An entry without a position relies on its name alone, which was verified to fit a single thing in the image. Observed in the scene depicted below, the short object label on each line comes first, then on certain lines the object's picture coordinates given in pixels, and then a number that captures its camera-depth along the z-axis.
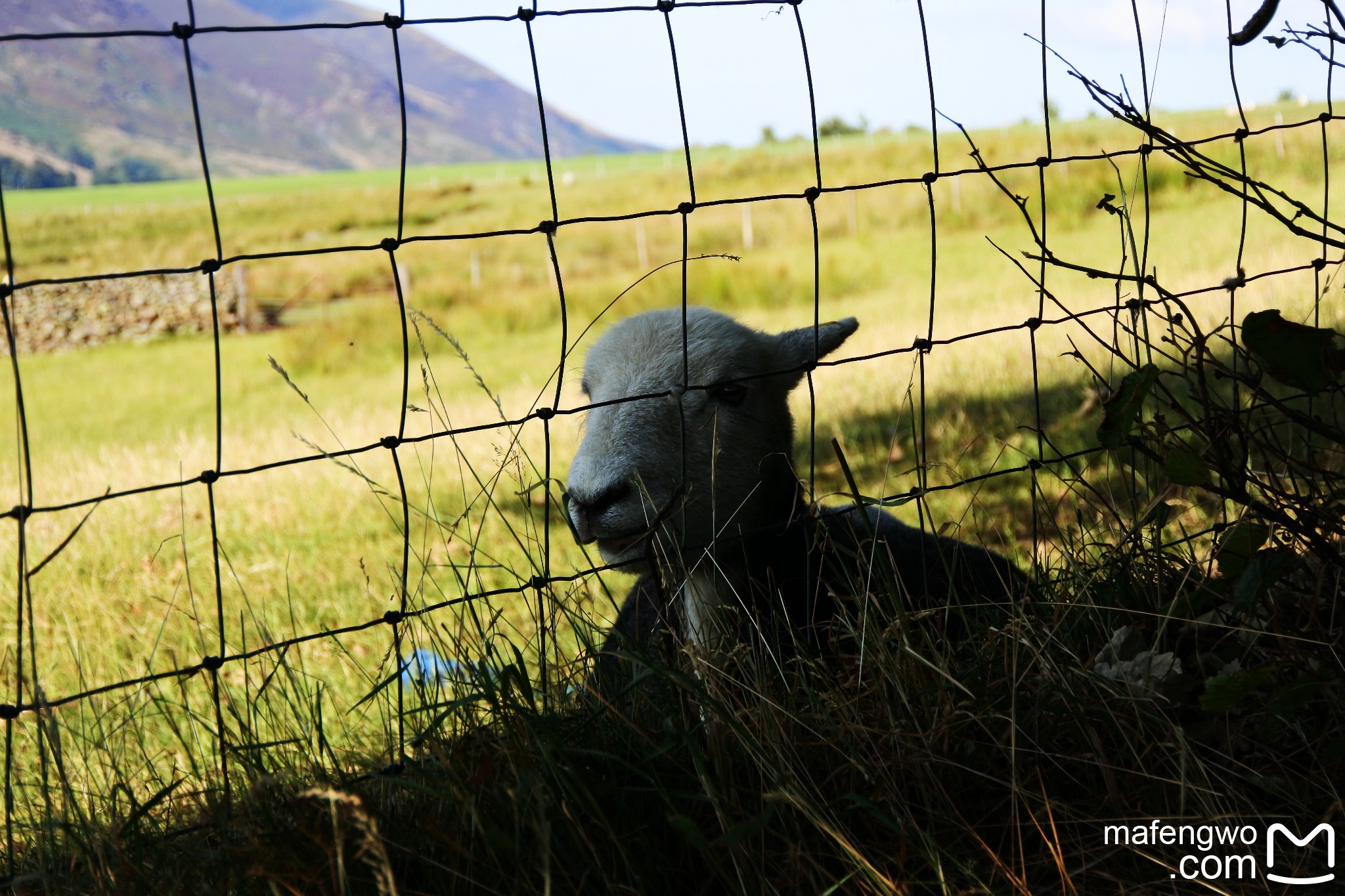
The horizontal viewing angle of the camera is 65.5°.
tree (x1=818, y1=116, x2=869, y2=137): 69.69
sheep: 2.78
